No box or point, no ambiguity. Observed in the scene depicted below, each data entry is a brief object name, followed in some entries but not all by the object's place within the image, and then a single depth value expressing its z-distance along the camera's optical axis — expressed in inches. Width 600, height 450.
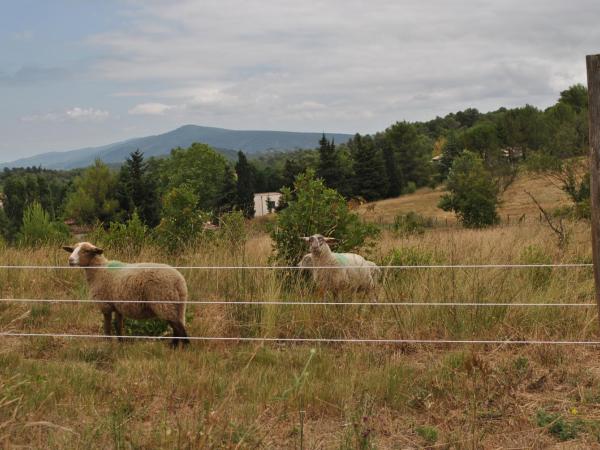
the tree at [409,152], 3991.1
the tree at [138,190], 2452.9
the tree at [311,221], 382.3
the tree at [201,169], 3796.8
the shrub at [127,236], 469.5
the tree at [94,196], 3101.6
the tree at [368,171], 3314.5
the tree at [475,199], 1613.9
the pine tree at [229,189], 3189.0
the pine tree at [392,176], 3582.7
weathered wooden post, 168.7
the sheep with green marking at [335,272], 332.5
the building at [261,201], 3604.8
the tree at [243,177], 3270.2
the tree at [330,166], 2940.5
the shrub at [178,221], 474.6
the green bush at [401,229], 622.8
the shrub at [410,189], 3666.3
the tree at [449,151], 3542.3
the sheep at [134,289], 271.4
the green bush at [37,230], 557.9
